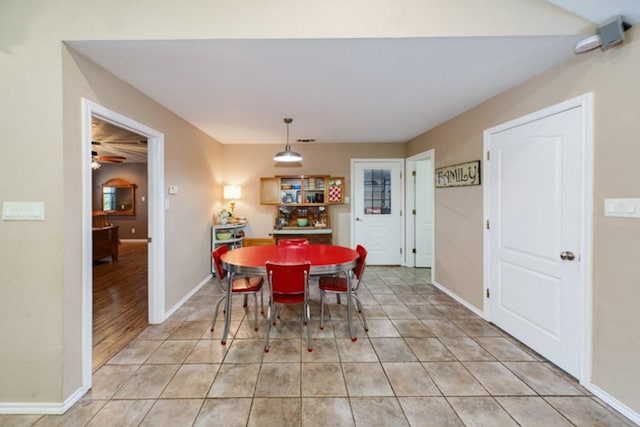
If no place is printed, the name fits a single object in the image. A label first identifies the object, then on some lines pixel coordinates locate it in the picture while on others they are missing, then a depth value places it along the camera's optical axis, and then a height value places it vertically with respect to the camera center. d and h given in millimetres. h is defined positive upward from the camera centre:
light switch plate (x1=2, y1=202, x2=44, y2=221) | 1688 +12
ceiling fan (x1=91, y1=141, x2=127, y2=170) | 5041 +1046
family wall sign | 3008 +458
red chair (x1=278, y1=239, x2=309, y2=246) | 3253 -383
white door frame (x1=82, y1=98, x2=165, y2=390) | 1855 -56
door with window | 5039 +217
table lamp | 4734 +349
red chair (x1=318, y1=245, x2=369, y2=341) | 2584 -730
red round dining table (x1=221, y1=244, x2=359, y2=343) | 2307 -445
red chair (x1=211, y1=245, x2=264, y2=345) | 2516 -726
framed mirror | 8180 +453
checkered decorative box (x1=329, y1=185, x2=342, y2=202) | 4912 +341
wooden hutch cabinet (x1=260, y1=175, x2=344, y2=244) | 4859 +314
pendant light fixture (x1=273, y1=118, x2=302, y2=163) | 3340 +696
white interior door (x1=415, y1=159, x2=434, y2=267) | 4910 +193
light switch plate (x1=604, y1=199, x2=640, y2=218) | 1608 +21
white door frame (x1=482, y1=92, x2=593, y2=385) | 1838 -138
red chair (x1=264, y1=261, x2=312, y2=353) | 2125 -565
